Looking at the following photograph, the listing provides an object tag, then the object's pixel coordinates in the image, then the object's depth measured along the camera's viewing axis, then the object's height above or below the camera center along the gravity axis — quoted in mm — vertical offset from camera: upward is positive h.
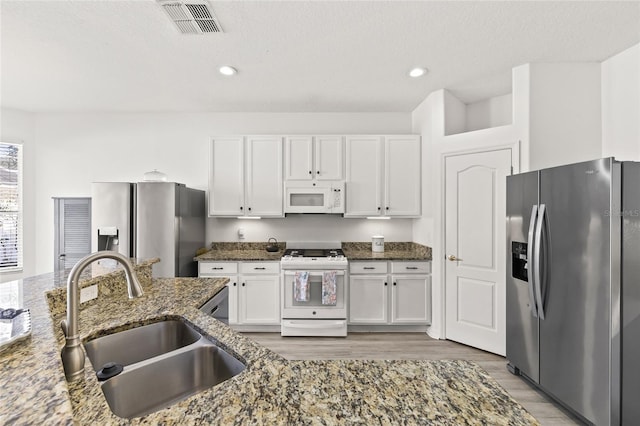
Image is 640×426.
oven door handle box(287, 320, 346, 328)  3098 -1223
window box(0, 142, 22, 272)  3539 +82
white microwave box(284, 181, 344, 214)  3479 +206
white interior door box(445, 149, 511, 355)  2715 -345
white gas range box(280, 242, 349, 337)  3086 -920
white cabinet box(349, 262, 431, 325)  3221 -916
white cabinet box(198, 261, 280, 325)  3232 -874
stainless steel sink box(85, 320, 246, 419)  988 -600
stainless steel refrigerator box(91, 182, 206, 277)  2965 -85
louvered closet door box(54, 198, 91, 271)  3215 -210
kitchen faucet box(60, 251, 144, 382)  799 -338
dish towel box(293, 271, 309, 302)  3076 -803
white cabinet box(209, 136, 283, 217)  3506 +467
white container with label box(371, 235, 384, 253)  3625 -390
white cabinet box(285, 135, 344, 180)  3498 +691
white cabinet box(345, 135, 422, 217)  3482 +468
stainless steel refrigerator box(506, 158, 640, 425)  1660 -477
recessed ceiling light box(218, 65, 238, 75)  2613 +1355
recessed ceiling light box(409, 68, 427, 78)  2667 +1369
